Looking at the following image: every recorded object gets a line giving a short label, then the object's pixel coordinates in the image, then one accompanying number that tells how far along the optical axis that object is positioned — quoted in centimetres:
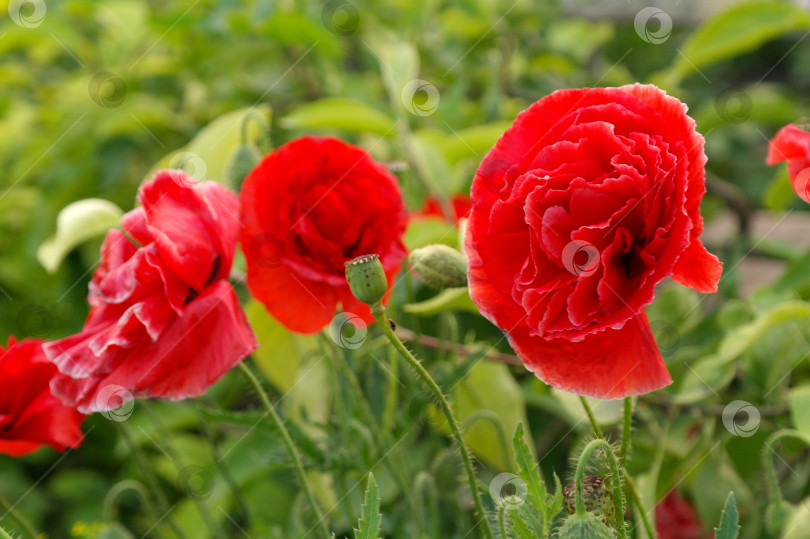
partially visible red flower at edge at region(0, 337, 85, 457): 117
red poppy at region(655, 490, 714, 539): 132
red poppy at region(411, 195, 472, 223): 134
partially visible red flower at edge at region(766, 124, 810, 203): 113
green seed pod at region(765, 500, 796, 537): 117
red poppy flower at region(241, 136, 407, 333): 116
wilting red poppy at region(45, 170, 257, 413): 112
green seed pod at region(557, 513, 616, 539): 108
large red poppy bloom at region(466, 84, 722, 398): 109
